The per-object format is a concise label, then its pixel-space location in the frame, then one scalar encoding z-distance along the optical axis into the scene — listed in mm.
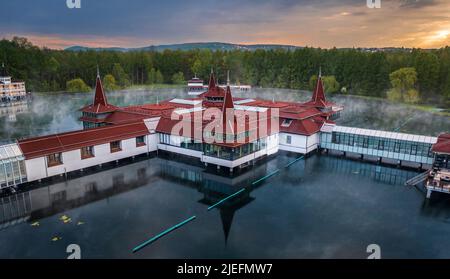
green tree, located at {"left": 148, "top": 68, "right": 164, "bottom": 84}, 120062
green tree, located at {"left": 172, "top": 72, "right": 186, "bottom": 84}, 119438
